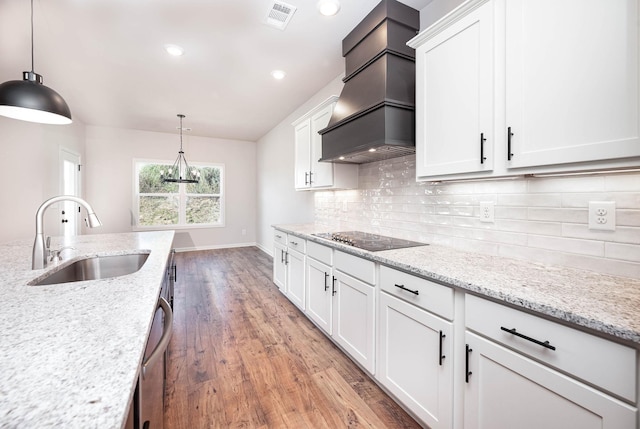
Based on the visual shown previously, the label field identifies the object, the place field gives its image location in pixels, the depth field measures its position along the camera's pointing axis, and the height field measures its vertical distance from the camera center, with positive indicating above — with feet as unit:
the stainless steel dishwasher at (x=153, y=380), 2.25 -1.57
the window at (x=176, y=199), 19.54 +0.87
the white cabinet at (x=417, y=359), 4.23 -2.61
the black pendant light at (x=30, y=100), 5.04 +2.12
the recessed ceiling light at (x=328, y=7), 6.73 +5.08
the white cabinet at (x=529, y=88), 3.29 +1.77
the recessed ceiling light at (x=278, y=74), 10.50 +5.27
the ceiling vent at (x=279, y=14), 6.91 +5.13
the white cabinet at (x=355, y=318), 5.84 -2.54
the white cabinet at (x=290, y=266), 9.14 -2.10
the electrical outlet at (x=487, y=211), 5.48 -0.06
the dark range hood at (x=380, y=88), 6.21 +2.96
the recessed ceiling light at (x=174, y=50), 8.75 +5.22
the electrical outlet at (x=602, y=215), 4.00 -0.12
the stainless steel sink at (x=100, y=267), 5.14 -1.15
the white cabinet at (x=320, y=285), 7.39 -2.19
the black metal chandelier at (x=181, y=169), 19.38 +3.03
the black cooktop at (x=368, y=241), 6.48 -0.85
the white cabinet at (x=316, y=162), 9.32 +1.87
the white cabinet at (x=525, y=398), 2.75 -2.17
